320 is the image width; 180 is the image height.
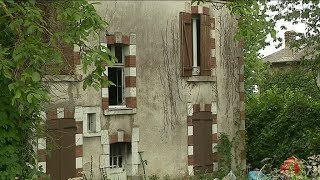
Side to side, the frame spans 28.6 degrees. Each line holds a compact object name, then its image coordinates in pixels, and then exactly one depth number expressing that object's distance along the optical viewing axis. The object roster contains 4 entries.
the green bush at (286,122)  19.03
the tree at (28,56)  8.02
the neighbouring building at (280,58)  38.98
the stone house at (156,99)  13.87
